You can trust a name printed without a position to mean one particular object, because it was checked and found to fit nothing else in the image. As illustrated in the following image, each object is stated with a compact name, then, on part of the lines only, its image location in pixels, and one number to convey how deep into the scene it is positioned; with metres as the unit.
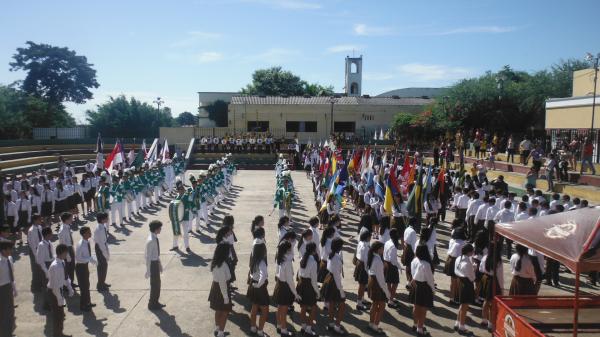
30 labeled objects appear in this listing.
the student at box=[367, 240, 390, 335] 7.34
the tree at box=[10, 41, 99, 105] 47.19
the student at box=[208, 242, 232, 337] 7.08
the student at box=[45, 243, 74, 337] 7.03
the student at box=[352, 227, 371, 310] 8.03
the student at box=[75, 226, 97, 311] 8.30
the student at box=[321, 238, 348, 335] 7.40
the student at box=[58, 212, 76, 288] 9.02
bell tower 66.44
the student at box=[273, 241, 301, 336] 7.17
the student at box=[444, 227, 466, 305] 8.41
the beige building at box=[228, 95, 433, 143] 43.59
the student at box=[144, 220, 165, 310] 8.34
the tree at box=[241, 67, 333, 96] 67.12
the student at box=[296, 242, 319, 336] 7.29
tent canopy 5.05
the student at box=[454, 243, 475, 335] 7.47
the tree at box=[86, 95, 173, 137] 45.78
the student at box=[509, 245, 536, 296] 7.62
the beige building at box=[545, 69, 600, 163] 23.00
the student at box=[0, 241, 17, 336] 6.98
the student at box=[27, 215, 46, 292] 9.16
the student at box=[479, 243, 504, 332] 7.75
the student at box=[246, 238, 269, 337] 7.18
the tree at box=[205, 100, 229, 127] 56.72
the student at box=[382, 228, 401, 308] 8.20
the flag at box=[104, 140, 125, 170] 17.39
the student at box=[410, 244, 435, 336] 7.23
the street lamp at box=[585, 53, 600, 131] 19.83
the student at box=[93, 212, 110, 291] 9.02
